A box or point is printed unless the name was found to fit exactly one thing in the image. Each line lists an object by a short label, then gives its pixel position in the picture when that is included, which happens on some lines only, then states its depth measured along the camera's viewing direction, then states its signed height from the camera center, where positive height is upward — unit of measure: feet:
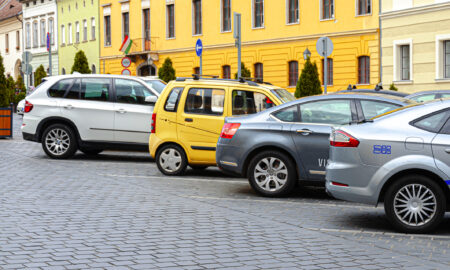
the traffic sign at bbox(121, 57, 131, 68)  99.81 +5.02
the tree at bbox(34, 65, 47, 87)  197.57 +7.12
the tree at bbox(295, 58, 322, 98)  112.37 +2.53
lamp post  121.08 +7.27
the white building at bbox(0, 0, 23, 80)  252.65 +22.01
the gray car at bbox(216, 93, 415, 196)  35.94 -1.81
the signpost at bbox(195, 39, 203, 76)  78.74 +5.35
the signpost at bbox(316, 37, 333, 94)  63.16 +4.38
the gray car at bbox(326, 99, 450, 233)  27.43 -2.35
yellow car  43.93 -0.68
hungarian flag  97.29 +7.08
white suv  54.29 -0.85
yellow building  118.73 +11.73
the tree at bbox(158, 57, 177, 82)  148.05 +5.85
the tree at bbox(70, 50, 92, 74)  171.63 +8.50
